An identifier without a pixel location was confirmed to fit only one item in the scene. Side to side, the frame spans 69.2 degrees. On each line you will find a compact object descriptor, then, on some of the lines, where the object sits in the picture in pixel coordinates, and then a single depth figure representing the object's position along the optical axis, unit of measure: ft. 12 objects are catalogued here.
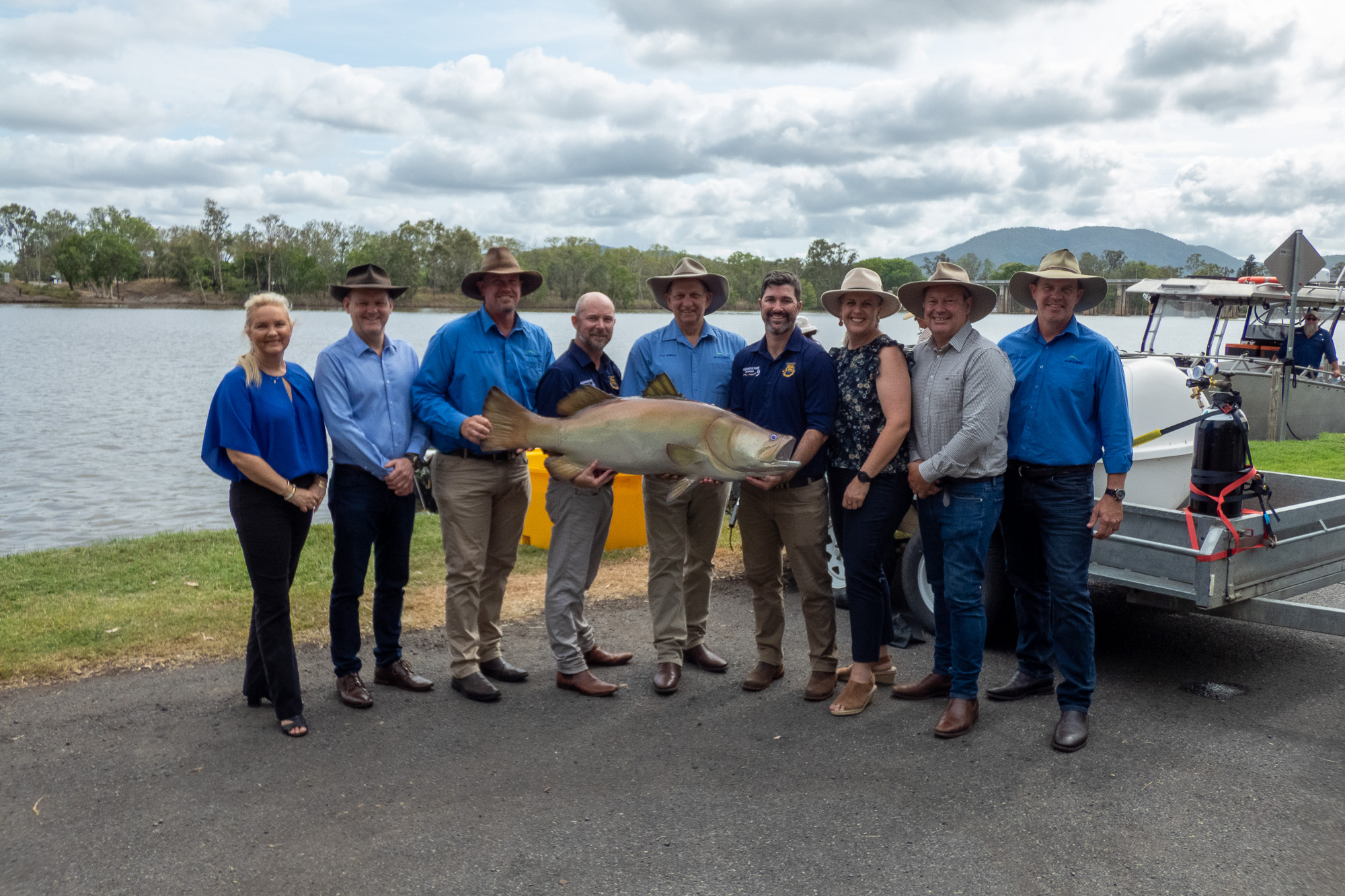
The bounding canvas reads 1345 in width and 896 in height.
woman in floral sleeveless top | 16.10
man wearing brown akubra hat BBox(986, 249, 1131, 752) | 15.44
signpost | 48.03
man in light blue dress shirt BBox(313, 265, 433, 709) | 16.85
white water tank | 21.57
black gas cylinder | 18.67
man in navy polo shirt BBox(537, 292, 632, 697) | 17.54
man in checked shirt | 15.35
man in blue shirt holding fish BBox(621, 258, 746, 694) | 17.99
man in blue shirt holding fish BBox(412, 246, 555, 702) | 17.62
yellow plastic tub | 29.94
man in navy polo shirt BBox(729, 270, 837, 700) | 16.69
